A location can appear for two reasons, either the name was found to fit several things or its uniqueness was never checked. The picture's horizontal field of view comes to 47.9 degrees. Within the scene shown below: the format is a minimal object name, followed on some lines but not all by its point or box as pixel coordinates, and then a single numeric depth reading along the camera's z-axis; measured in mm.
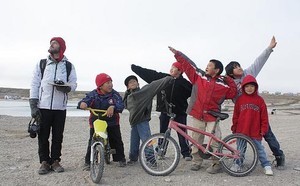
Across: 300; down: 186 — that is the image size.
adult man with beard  5668
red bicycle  5699
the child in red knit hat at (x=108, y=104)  5973
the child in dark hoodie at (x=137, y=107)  6227
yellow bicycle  5062
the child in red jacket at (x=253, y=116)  5922
